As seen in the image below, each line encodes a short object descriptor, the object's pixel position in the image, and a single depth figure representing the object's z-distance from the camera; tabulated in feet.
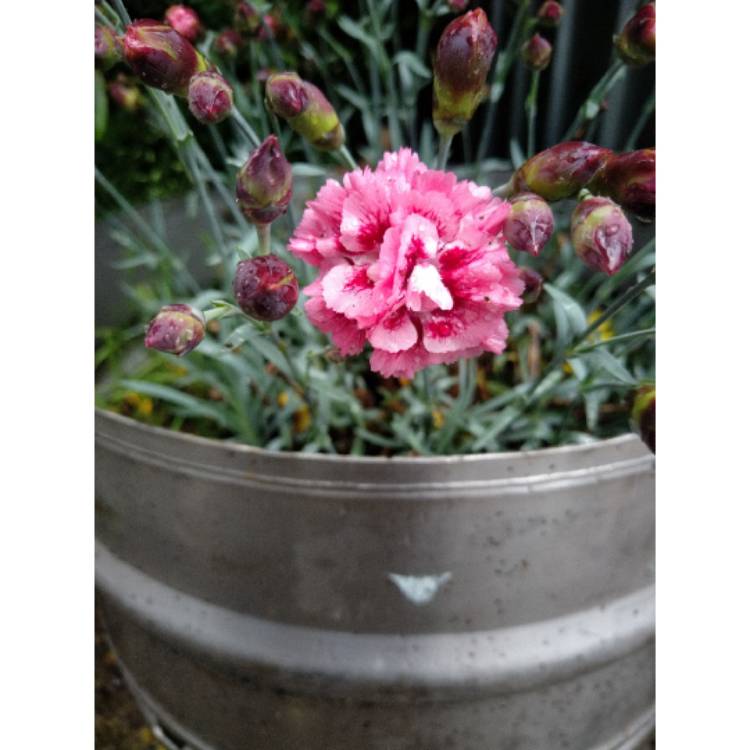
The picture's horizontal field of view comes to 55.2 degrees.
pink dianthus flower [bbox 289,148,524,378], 0.85
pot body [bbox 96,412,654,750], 1.29
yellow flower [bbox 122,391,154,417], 2.00
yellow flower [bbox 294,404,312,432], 1.86
